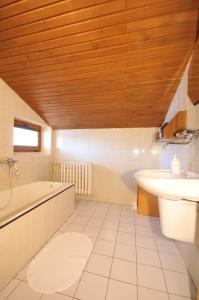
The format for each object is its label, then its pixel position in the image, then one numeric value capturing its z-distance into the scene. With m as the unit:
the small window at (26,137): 2.41
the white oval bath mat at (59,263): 1.09
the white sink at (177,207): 0.77
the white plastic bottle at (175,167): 1.33
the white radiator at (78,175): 2.75
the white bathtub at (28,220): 1.07
